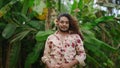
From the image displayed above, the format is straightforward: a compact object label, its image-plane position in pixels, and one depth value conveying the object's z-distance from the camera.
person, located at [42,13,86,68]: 1.77
